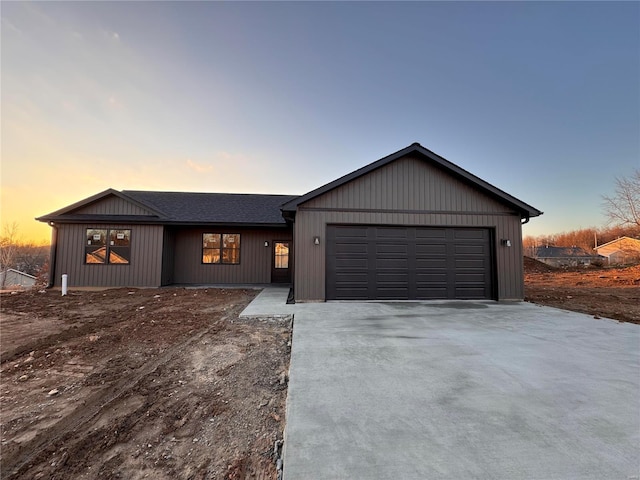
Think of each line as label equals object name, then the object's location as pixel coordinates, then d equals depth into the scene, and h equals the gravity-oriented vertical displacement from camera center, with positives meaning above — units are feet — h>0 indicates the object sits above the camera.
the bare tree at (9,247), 51.42 +1.81
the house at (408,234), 25.03 +2.29
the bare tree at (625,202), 62.49 +13.44
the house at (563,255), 102.78 +1.67
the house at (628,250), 75.42 +2.55
